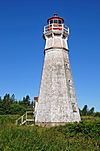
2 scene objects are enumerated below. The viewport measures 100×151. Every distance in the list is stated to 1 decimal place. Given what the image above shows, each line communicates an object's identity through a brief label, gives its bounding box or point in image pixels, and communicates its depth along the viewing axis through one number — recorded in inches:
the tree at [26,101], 2624.5
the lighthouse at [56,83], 598.2
